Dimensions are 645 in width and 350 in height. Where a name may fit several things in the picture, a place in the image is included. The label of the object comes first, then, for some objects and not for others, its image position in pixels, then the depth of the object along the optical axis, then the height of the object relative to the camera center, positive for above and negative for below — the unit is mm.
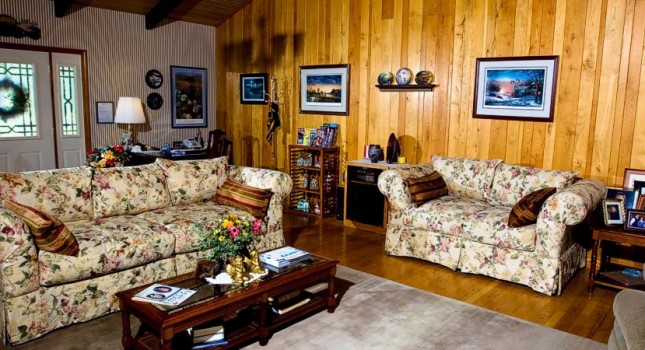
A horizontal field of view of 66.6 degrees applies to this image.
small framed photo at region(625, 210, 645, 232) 3674 -716
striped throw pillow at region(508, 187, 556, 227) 3820 -680
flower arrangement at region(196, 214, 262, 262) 2836 -721
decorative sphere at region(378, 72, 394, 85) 5643 +458
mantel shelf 5387 +351
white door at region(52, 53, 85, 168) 6355 +13
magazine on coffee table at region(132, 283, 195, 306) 2570 -976
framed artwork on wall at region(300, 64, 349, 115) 6191 +353
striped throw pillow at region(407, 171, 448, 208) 4539 -645
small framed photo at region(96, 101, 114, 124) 6711 -17
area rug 2951 -1343
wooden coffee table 2471 -1041
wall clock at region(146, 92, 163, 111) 7268 +166
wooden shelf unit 6129 -773
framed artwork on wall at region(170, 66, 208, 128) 7547 +256
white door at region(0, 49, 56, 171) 5953 -43
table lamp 6469 +3
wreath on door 5930 +109
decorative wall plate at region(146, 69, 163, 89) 7193 +493
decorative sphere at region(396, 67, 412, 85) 5496 +474
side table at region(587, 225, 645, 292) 3621 -862
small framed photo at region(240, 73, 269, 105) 7188 +385
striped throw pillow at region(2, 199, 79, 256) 2957 -734
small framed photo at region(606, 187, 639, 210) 3992 -585
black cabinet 5434 -902
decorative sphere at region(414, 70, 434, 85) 5359 +456
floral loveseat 3729 -841
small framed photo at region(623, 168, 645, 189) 4150 -451
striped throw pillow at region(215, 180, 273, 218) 4277 -732
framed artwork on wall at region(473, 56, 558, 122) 4652 +331
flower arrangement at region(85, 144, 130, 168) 4750 -468
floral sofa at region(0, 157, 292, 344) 2891 -831
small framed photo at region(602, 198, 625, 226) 3779 -671
